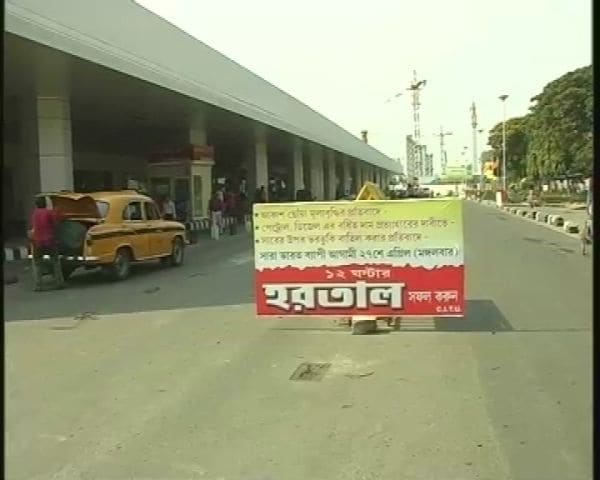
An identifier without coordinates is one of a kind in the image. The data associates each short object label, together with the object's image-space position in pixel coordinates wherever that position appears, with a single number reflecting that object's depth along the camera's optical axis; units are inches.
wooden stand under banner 351.6
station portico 636.1
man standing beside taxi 546.6
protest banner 342.0
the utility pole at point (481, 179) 3905.0
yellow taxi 571.2
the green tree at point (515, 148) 3302.2
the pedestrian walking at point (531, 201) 1904.7
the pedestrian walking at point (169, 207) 989.2
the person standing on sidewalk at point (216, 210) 1057.8
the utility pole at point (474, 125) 3458.7
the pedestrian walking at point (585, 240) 754.4
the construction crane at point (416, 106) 4940.9
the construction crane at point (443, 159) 5747.1
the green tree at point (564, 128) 1859.0
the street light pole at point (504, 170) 2814.5
